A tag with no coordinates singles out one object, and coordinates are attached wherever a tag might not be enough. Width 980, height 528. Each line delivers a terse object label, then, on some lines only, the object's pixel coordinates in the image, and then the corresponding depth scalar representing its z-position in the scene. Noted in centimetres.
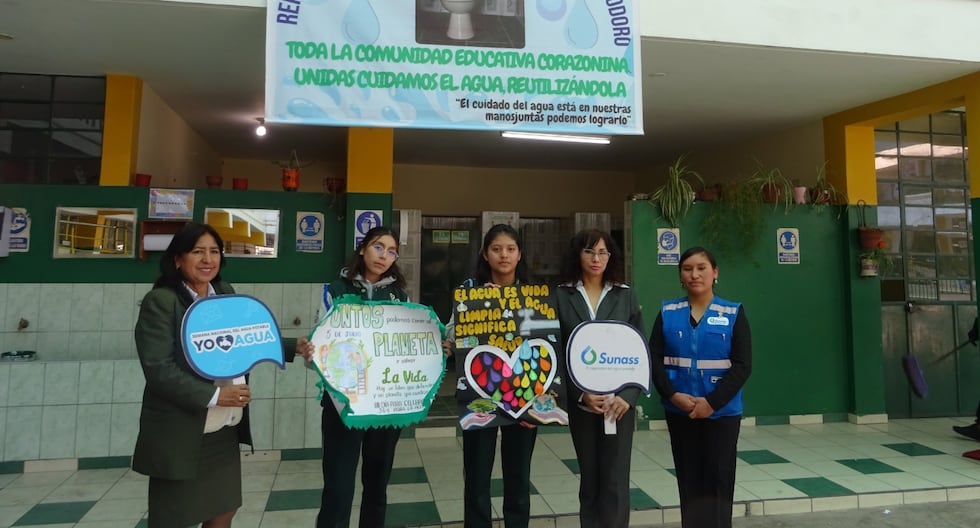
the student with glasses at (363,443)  215
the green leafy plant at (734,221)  489
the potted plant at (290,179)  463
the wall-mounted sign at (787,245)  506
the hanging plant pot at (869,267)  494
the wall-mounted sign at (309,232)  453
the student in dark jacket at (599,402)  217
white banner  281
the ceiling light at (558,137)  602
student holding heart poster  214
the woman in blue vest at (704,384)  229
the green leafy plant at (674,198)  483
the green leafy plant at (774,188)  495
